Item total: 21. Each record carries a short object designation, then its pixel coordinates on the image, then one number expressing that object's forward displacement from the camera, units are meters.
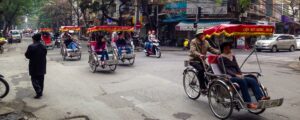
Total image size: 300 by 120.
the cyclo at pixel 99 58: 14.28
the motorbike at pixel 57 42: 34.17
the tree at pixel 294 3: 44.06
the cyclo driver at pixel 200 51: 8.58
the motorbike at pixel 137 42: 30.33
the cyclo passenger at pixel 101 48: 14.70
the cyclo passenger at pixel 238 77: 6.88
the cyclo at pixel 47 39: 29.44
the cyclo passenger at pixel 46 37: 29.39
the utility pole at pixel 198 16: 28.96
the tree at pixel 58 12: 65.71
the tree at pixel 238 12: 35.48
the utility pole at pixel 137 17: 33.88
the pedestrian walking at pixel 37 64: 9.48
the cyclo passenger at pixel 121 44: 17.23
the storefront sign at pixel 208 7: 36.75
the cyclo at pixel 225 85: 6.86
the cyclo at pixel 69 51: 19.70
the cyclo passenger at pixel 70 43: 19.98
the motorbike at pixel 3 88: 9.33
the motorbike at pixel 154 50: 21.70
